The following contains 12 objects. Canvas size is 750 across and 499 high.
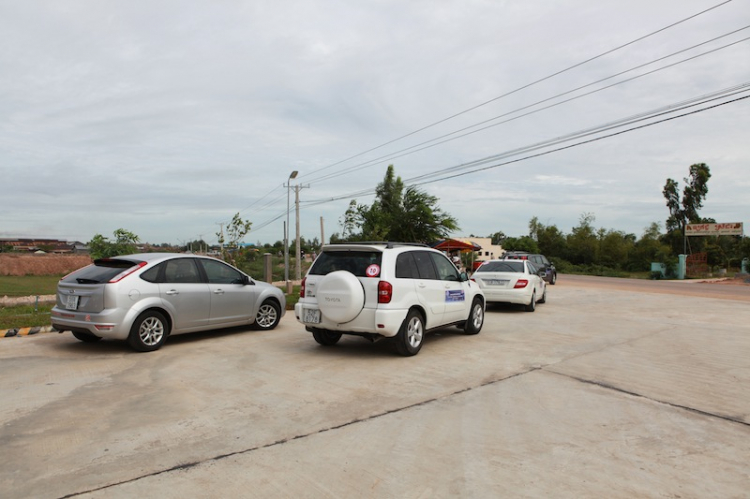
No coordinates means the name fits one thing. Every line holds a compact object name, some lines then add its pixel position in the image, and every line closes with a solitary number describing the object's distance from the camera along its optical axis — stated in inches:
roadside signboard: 1850.4
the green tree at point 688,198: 2194.9
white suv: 296.4
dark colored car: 927.0
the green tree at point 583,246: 2456.9
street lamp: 794.8
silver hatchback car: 304.8
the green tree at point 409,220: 1331.2
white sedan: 551.2
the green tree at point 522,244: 2847.0
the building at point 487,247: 3209.2
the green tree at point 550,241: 2655.0
